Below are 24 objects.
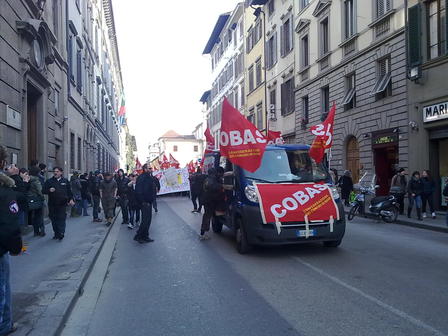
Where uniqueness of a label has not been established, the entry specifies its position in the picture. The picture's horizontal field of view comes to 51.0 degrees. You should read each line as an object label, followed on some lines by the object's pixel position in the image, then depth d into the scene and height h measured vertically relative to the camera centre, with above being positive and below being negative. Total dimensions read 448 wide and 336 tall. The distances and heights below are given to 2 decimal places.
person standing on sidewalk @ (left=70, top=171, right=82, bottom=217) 16.83 -0.73
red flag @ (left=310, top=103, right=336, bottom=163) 9.39 +0.69
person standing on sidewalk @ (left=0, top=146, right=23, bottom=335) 4.14 -0.56
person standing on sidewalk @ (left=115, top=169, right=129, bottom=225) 14.70 -0.73
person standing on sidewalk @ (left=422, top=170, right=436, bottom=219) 14.22 -0.59
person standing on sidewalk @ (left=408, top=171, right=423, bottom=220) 14.09 -0.64
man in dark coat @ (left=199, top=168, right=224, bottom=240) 10.18 -0.51
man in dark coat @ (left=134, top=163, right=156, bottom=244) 10.53 -0.59
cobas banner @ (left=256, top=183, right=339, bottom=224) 8.16 -0.57
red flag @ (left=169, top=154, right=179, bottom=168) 32.72 +0.66
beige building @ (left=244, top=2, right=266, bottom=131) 36.91 +8.84
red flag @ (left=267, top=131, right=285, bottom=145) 16.80 +1.25
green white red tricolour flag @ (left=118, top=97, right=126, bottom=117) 58.00 +7.85
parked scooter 14.23 -1.18
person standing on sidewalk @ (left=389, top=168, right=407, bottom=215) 15.12 -0.55
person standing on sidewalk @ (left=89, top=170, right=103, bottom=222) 15.19 -0.74
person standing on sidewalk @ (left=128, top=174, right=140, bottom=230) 13.82 -0.92
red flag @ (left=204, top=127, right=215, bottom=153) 17.78 +1.13
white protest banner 30.48 -0.50
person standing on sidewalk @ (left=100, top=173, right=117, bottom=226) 14.07 -0.65
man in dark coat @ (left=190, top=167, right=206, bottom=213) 17.18 -0.60
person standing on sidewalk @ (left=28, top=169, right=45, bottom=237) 10.60 -0.71
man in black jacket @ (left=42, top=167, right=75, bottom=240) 10.61 -0.56
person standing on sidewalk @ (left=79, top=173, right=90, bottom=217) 17.34 -0.75
